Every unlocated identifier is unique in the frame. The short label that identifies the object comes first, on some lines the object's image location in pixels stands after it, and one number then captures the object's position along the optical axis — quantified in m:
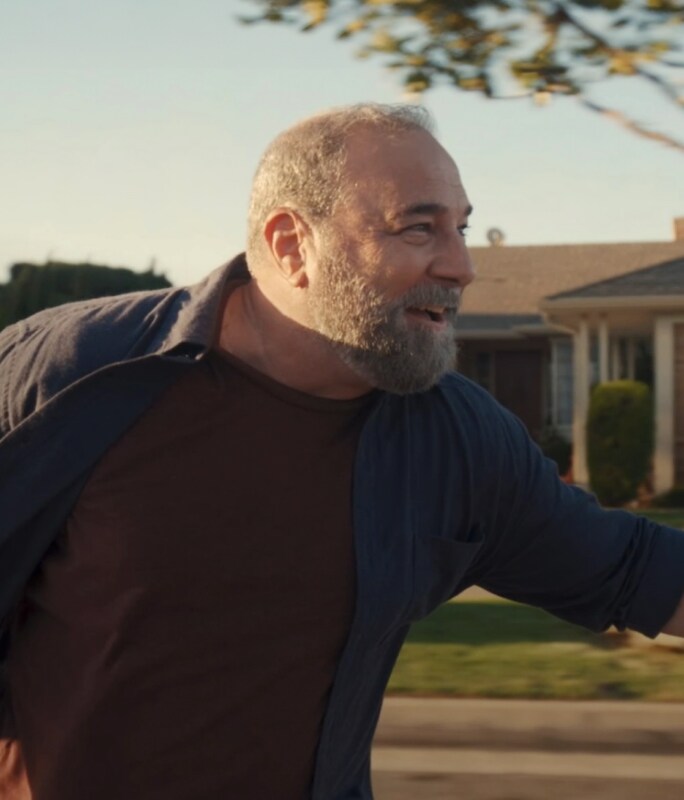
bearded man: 2.54
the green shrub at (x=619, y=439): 21.42
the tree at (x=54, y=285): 16.28
